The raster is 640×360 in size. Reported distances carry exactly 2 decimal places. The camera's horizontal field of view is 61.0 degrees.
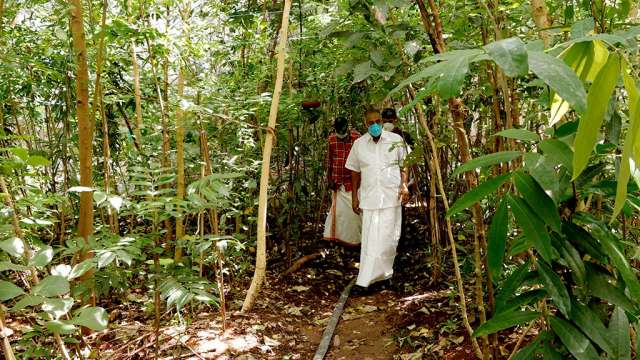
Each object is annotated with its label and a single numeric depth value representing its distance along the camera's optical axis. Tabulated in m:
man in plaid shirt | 6.35
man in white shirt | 5.31
